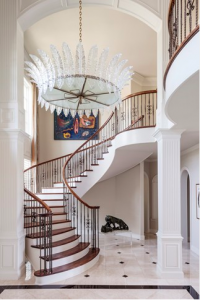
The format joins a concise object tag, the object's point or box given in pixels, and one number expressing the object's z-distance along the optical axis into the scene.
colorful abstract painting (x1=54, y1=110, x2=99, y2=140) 10.49
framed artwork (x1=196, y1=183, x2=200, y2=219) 6.88
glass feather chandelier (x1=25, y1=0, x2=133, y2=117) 4.08
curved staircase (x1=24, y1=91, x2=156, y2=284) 5.14
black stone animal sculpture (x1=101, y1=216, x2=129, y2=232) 8.80
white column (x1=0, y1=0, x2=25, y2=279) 5.06
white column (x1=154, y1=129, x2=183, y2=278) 5.18
